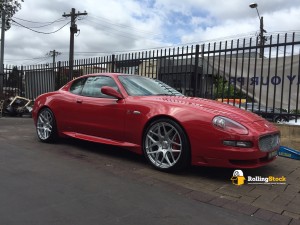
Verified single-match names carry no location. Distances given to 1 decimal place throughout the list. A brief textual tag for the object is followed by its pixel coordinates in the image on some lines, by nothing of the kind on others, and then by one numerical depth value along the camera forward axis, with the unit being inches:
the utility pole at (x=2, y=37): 530.2
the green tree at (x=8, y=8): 552.4
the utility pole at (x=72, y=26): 731.9
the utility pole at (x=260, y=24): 217.8
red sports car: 125.0
